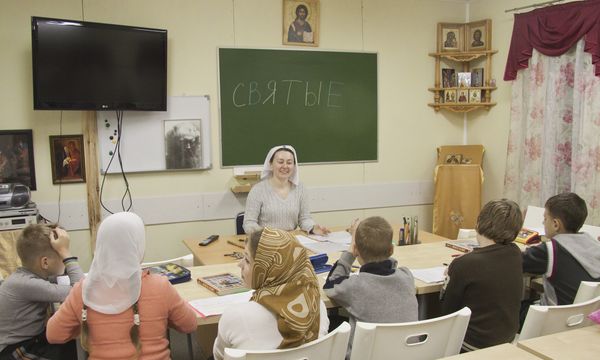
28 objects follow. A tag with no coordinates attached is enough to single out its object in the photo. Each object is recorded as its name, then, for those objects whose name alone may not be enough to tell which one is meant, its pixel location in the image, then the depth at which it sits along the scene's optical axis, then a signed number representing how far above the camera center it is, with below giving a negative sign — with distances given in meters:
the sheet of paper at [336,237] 3.43 -0.67
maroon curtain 4.00 +0.89
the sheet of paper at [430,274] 2.54 -0.69
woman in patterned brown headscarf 1.63 -0.53
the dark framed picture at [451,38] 5.35 +1.06
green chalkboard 4.63 +0.35
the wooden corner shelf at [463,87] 5.14 +0.55
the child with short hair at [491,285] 2.24 -0.64
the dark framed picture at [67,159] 4.11 -0.12
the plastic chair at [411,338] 1.76 -0.71
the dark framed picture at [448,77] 5.40 +0.66
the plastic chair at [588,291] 2.26 -0.68
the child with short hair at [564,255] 2.46 -0.57
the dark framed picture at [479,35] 5.10 +1.05
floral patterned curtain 4.03 +0.06
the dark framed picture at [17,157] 3.96 -0.10
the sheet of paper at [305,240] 3.39 -0.67
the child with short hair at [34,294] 2.11 -0.62
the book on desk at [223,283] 2.37 -0.68
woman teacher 3.82 -0.43
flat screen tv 3.70 +0.59
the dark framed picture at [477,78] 5.23 +0.63
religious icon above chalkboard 4.73 +1.11
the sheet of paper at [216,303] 2.12 -0.70
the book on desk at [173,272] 2.53 -0.66
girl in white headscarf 1.76 -0.57
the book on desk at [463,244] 3.15 -0.67
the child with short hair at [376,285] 2.03 -0.58
